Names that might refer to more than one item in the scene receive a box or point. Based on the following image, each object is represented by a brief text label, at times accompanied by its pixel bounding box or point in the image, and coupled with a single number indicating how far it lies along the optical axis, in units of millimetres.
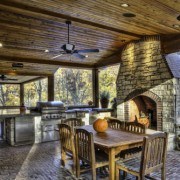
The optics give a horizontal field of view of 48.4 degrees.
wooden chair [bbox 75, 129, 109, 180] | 2969
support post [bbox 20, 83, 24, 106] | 12062
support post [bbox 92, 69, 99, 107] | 8570
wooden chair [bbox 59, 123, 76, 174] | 3506
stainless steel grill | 6180
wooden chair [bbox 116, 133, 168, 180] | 2600
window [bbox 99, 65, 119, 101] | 12072
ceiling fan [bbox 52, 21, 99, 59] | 4690
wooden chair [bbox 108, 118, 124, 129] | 4262
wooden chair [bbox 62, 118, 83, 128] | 4605
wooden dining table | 2903
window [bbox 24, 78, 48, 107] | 13883
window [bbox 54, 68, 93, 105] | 13375
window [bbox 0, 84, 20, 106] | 14219
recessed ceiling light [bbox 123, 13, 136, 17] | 4158
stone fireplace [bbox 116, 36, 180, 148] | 5264
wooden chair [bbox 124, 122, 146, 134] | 3678
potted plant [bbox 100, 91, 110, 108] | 7562
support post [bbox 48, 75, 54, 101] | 8023
